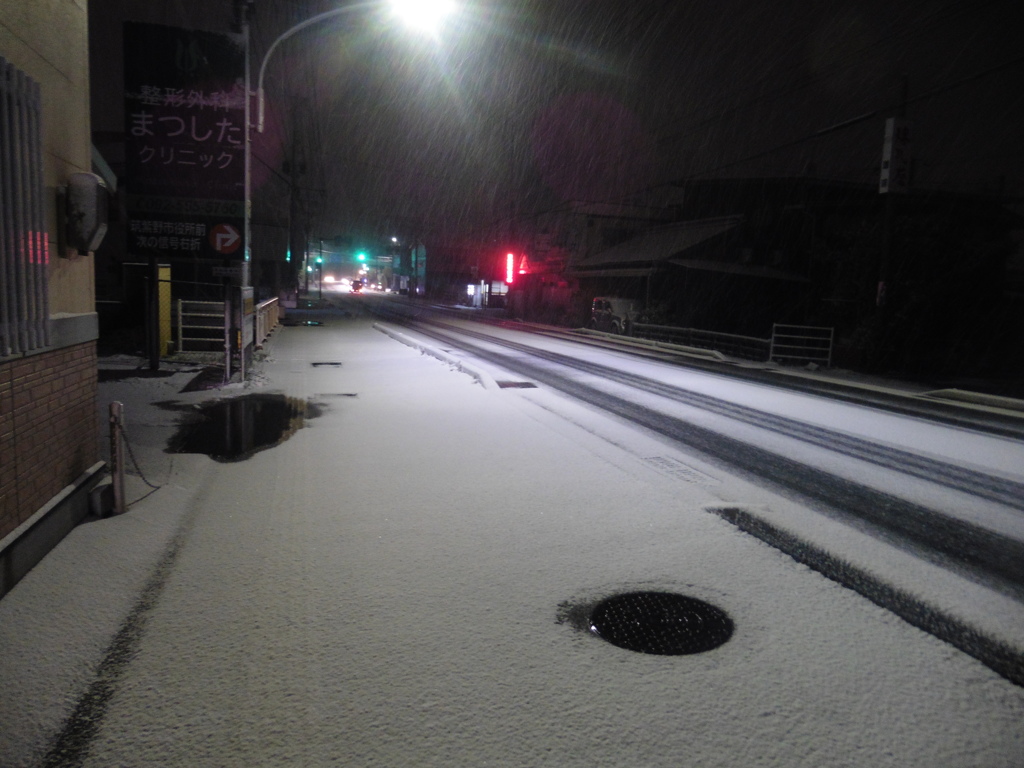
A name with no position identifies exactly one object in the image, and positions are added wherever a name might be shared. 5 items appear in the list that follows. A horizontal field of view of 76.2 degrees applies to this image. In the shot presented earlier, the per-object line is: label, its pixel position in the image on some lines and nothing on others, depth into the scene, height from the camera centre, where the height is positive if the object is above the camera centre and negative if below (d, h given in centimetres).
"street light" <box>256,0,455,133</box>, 1395 +588
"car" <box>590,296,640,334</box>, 3252 -3
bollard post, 545 -144
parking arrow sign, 1225 +106
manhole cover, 355 -176
